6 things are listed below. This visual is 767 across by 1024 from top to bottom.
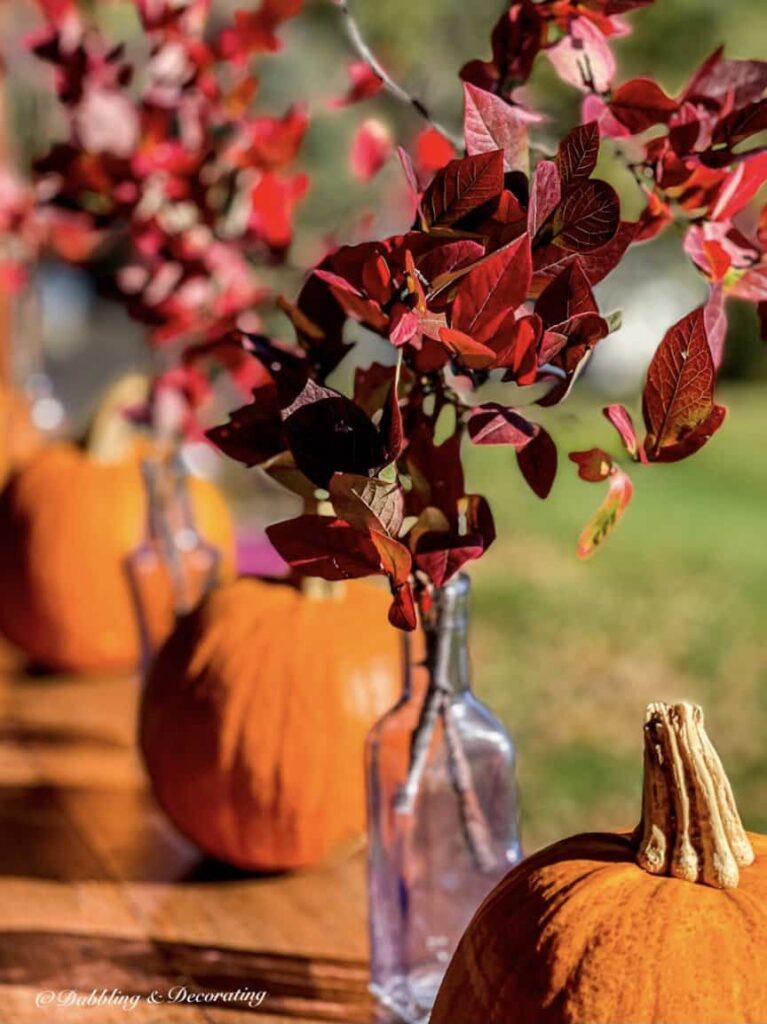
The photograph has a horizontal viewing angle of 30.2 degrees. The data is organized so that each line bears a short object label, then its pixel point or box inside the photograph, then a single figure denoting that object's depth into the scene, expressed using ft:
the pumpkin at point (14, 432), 6.91
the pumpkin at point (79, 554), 4.79
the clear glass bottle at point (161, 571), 3.98
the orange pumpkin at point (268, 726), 3.15
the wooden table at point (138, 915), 2.64
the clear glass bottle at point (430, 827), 2.58
